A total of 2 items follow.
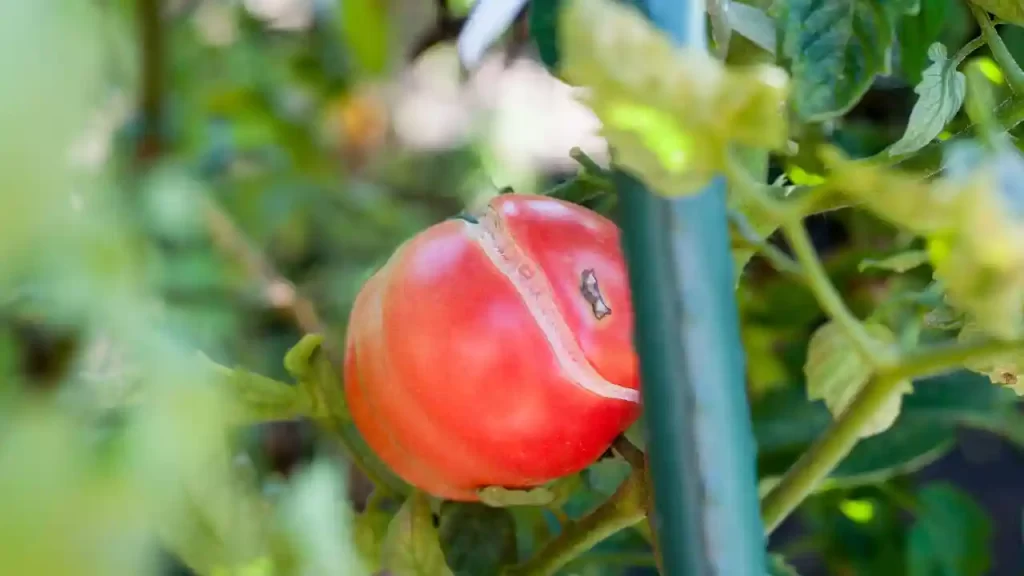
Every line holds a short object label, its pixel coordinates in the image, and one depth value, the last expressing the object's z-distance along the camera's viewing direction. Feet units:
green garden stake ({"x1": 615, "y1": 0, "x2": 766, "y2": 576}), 1.64
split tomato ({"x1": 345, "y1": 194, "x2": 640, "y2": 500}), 1.79
